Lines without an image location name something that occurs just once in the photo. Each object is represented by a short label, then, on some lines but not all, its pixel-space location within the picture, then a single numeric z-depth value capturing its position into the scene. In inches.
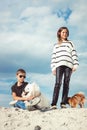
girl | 236.1
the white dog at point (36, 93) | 219.6
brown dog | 242.3
